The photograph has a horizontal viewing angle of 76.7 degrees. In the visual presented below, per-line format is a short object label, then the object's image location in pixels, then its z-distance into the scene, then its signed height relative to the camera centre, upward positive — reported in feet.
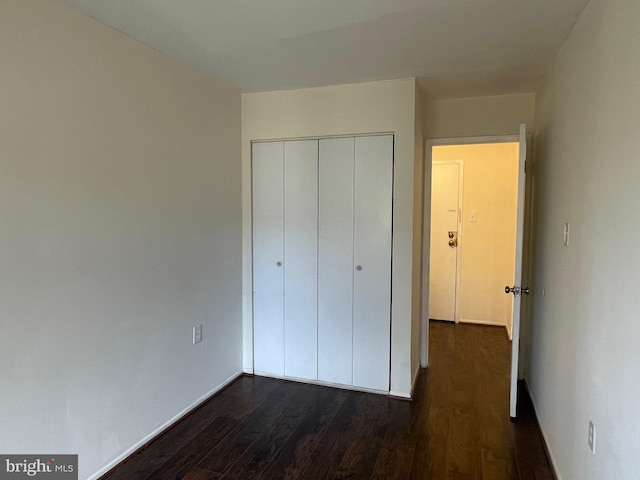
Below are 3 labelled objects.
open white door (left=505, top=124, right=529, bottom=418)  8.29 -0.81
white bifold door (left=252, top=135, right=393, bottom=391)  9.83 -0.91
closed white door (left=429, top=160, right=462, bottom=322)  16.07 -0.56
